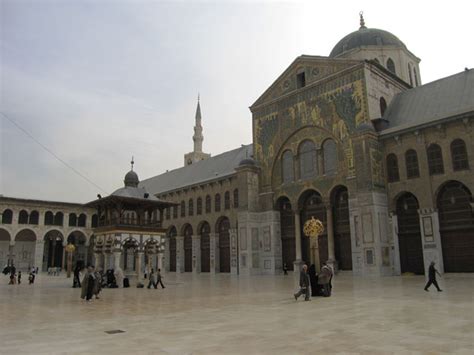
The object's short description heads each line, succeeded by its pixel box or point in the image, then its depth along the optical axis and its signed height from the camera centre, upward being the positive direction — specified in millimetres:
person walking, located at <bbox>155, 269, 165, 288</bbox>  20244 -1305
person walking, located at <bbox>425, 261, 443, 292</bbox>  14704 -1197
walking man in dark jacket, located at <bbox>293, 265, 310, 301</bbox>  12992 -1174
